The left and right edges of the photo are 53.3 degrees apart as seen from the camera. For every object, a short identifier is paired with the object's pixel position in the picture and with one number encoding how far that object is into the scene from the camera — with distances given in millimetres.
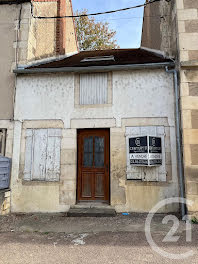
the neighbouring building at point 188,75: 4910
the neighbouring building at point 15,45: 6098
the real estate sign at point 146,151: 5346
